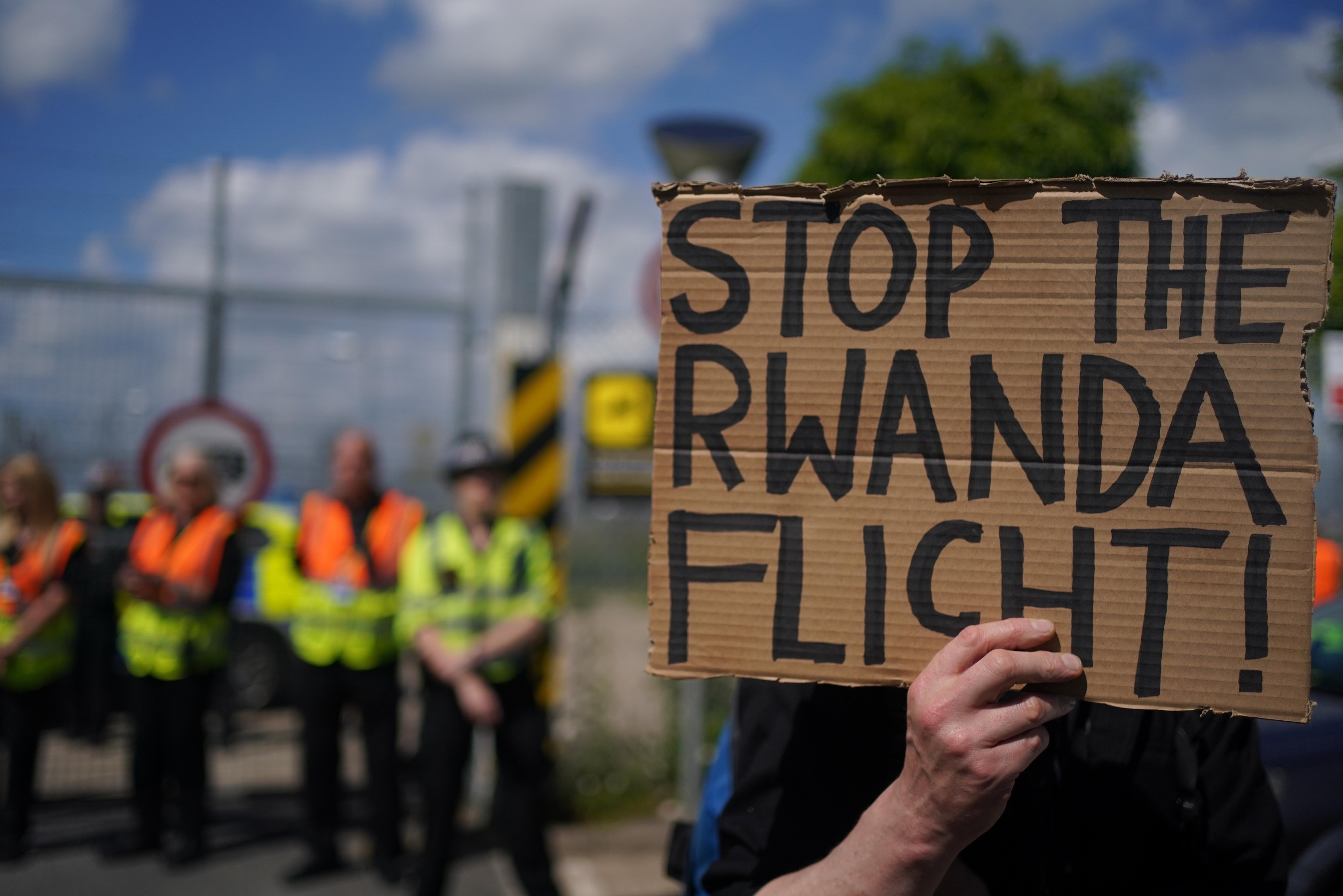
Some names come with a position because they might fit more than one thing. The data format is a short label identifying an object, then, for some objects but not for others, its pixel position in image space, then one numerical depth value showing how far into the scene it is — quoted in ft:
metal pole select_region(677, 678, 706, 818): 16.74
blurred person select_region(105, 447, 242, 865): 17.53
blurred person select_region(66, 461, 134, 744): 20.07
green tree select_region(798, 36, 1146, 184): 37.65
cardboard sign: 4.58
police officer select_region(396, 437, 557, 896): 14.44
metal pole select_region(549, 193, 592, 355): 18.66
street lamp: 15.65
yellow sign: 19.51
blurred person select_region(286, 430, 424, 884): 16.90
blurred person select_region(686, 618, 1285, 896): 4.97
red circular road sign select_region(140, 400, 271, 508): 18.51
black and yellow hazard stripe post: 19.70
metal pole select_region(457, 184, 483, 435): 20.76
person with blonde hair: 17.24
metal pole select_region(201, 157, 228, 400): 20.25
